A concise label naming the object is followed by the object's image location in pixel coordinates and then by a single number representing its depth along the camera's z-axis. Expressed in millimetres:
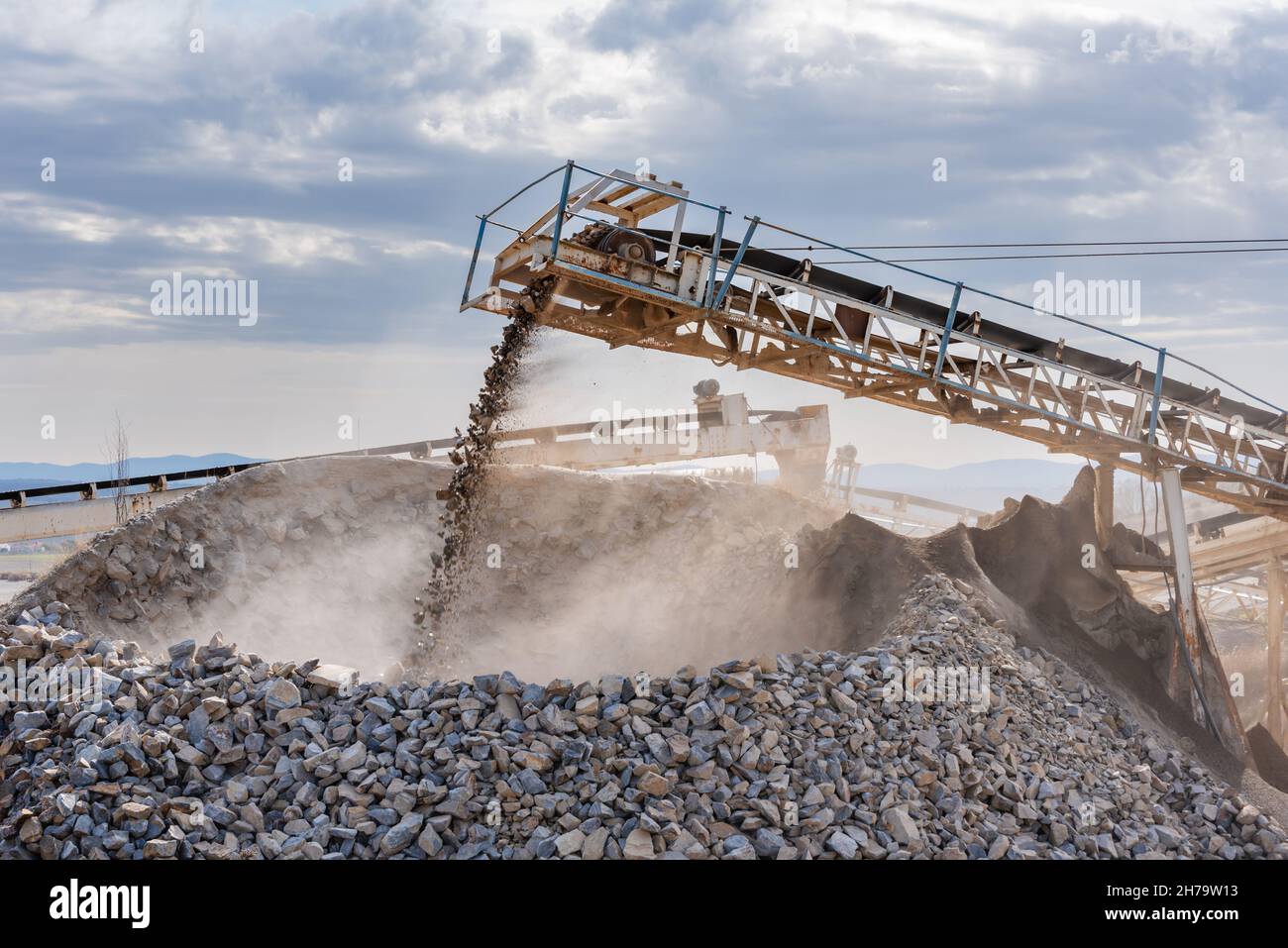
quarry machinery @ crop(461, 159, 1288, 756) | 11789
